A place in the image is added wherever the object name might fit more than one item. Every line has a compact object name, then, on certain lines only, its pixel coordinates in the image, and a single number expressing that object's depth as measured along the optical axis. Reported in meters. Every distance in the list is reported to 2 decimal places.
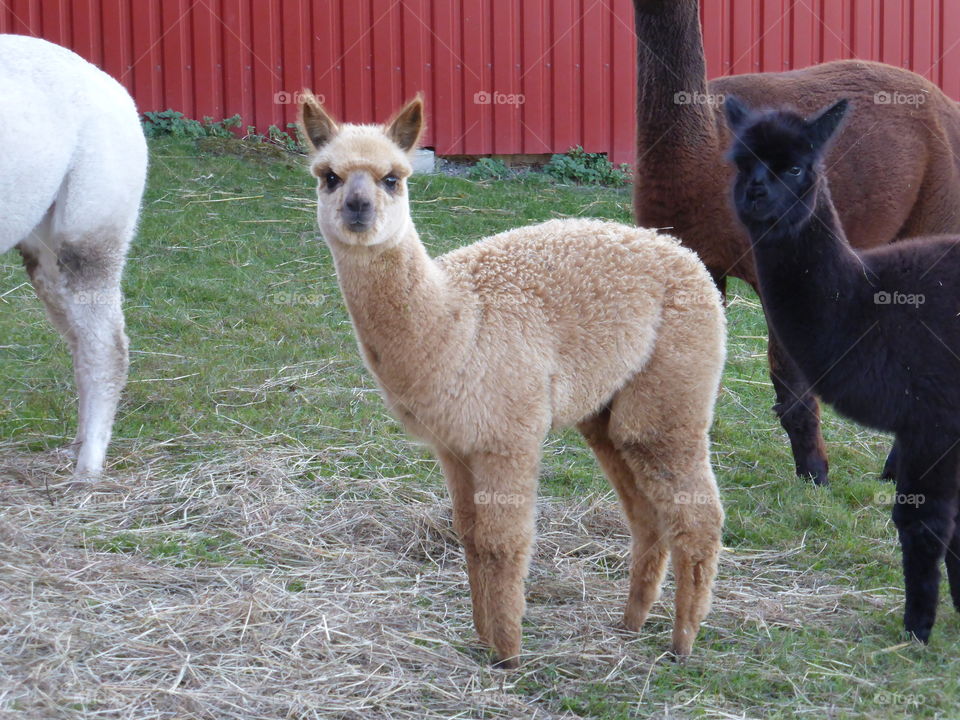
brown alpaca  4.51
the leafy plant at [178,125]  8.62
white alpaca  4.16
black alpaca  3.25
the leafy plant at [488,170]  8.90
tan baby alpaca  2.89
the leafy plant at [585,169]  9.02
